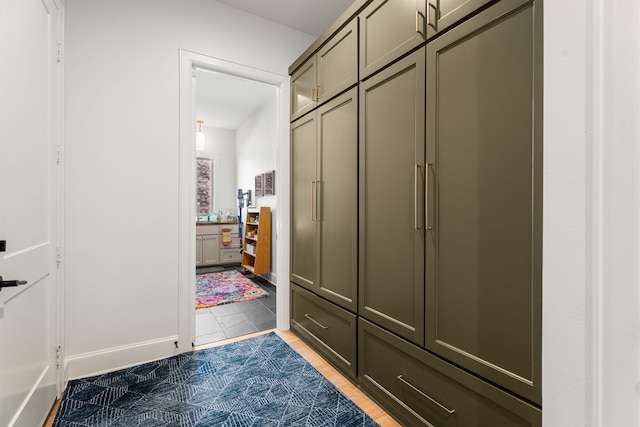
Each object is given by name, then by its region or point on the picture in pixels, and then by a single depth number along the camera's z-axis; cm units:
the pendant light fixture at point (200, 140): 519
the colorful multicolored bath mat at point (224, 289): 380
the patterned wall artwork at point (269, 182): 464
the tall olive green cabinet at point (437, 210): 114
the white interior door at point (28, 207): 125
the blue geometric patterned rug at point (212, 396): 168
